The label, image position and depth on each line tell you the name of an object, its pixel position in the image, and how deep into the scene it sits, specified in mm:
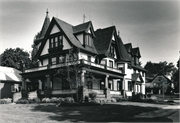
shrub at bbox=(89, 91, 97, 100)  28106
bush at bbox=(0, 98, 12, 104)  31159
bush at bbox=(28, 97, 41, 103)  29562
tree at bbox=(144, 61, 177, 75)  118488
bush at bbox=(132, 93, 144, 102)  35528
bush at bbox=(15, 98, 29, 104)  29422
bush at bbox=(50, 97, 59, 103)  27359
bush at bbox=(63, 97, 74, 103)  25825
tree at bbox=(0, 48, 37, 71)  58000
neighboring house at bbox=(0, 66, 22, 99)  40672
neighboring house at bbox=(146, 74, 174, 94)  80250
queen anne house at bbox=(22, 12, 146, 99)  29969
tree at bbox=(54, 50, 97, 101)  27719
